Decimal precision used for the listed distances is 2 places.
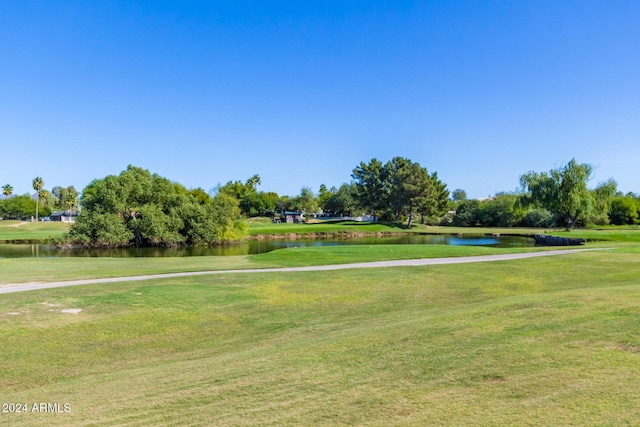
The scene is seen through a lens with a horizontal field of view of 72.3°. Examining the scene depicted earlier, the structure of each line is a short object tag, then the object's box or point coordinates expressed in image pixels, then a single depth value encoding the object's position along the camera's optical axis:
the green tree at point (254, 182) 145.88
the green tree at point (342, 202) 127.49
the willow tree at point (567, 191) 52.38
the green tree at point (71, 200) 120.31
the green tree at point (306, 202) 122.00
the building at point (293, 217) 118.19
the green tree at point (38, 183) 113.88
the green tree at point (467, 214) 91.51
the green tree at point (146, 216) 48.89
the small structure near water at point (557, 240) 39.04
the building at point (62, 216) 117.57
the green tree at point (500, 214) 81.00
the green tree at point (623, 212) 75.50
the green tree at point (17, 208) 122.56
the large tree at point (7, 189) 117.53
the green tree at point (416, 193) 85.12
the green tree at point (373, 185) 98.25
